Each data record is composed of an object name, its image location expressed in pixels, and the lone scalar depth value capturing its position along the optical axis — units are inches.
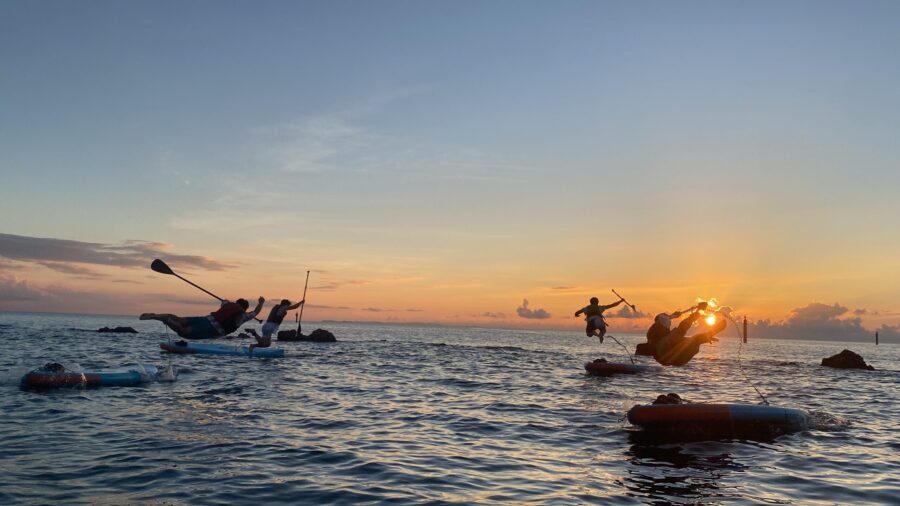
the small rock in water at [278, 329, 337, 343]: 2490.2
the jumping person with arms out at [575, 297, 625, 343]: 1150.3
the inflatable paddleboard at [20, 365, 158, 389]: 748.6
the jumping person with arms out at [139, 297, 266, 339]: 750.7
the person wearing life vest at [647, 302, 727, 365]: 714.2
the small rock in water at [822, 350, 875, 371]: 1889.8
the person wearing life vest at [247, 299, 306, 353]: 1352.1
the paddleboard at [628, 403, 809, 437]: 572.1
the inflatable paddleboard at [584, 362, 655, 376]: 1230.9
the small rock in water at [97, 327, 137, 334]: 2931.1
